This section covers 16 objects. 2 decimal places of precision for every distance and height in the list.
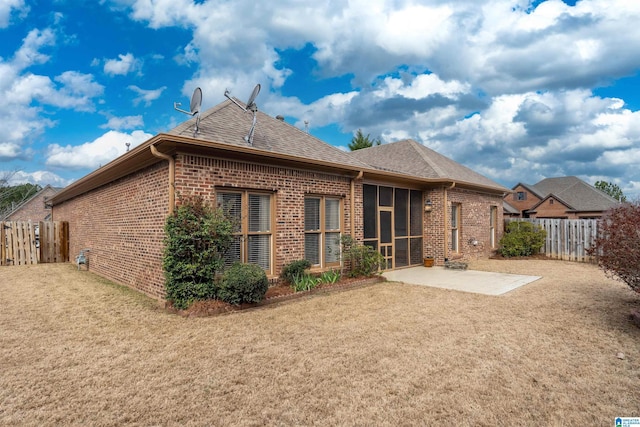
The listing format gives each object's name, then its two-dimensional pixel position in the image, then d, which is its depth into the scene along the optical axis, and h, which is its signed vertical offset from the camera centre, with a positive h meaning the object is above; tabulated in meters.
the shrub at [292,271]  7.74 -1.30
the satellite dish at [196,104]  7.18 +2.32
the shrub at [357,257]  9.12 -1.19
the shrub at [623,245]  5.16 -0.53
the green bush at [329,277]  8.29 -1.56
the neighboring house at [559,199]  32.03 +1.25
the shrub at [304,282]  7.46 -1.53
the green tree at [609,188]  61.56 +4.26
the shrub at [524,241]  14.79 -1.27
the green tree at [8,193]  21.80 +2.35
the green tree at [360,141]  34.44 +7.23
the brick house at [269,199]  6.71 +0.37
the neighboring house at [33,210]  35.09 +0.54
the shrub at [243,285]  6.07 -1.26
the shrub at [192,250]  6.00 -0.63
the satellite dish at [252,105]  7.91 +2.59
